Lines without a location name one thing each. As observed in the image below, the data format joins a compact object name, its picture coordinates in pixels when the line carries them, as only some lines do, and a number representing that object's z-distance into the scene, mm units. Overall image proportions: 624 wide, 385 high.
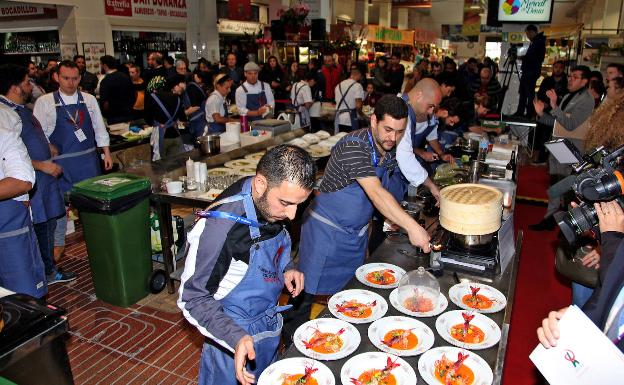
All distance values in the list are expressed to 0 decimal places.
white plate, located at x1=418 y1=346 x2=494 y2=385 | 1761
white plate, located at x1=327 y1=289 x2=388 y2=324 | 2143
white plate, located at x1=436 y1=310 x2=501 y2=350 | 1965
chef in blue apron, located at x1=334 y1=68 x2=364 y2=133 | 8570
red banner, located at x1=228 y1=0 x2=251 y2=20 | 13375
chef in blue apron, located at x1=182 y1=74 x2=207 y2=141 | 6926
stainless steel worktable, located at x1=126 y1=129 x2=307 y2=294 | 3919
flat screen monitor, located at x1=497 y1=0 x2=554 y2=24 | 8992
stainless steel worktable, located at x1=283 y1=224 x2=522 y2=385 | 1876
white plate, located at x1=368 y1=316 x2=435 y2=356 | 1924
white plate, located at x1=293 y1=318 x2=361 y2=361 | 1882
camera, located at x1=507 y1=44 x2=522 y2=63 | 9445
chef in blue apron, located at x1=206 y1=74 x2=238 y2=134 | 6566
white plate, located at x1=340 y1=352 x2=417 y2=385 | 1766
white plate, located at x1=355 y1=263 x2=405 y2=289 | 2469
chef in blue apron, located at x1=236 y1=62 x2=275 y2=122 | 7324
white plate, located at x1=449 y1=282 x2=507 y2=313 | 2250
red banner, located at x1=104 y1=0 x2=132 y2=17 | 10219
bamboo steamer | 2365
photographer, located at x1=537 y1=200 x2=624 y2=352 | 1502
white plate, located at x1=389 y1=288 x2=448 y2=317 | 2184
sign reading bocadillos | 9750
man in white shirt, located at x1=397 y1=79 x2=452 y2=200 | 3246
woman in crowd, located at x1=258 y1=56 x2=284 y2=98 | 11344
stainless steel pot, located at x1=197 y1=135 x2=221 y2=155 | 5121
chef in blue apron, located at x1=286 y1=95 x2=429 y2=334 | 2713
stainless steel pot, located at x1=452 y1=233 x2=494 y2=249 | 2568
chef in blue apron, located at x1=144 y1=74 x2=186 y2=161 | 6020
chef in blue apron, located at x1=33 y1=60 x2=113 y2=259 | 4629
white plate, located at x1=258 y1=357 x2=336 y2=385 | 1749
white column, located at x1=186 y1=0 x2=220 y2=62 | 12695
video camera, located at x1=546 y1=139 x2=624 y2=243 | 1792
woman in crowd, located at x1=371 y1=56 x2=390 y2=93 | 12094
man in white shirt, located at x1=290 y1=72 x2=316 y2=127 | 8875
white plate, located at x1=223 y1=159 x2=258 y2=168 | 5000
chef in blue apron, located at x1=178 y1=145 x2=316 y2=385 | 1723
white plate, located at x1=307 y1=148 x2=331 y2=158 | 5426
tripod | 9562
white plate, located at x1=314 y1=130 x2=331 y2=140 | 6241
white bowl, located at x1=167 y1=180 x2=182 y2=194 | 3967
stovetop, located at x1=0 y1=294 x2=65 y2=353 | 1946
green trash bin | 3650
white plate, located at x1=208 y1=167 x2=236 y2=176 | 4596
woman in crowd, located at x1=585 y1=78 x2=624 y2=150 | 2627
